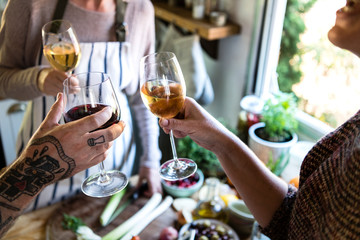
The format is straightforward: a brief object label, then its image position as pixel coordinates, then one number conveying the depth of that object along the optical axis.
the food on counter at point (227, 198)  1.29
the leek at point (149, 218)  1.13
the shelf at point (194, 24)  2.01
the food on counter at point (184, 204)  1.28
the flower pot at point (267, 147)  1.49
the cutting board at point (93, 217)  1.15
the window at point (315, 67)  1.64
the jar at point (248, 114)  1.76
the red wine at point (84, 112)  0.76
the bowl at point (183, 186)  1.33
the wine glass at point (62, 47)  1.02
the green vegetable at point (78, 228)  1.10
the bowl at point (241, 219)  1.16
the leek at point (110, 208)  1.19
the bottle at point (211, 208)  1.21
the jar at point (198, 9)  2.14
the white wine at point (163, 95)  0.81
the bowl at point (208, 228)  1.09
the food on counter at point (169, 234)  1.12
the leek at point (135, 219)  1.12
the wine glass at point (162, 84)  0.80
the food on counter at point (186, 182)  1.37
